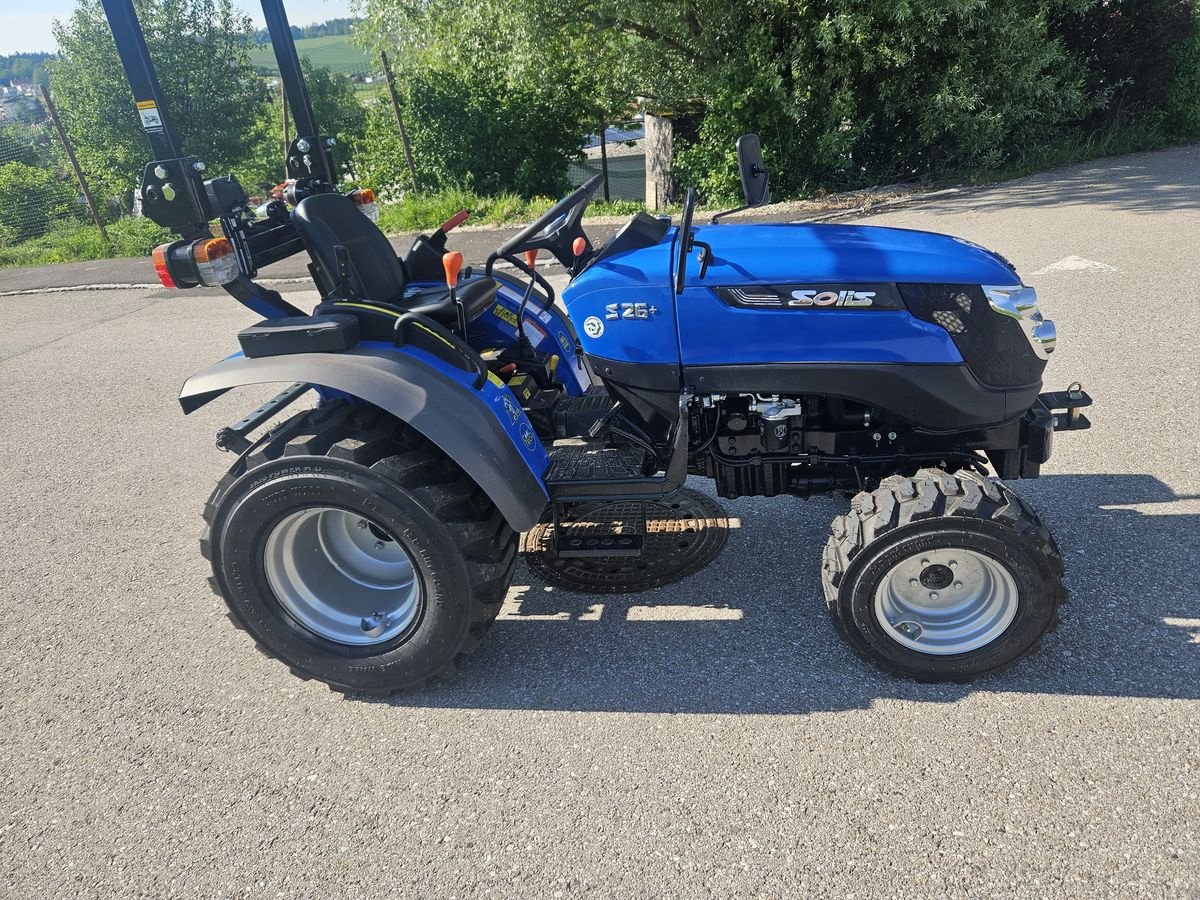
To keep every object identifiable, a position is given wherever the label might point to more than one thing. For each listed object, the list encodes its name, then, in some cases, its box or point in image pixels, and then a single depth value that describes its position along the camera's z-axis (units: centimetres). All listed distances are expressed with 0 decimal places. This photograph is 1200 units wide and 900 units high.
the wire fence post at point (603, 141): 1369
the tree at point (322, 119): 2201
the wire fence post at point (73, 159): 1337
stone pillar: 1146
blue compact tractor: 257
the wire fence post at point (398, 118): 1274
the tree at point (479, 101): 1177
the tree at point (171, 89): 1942
